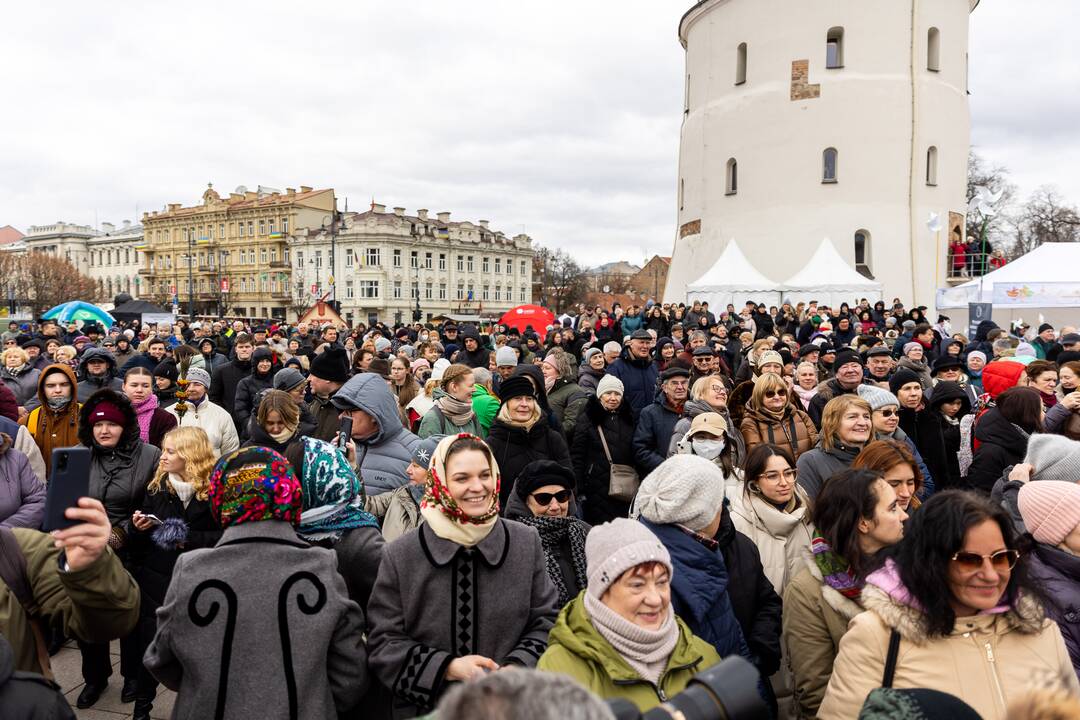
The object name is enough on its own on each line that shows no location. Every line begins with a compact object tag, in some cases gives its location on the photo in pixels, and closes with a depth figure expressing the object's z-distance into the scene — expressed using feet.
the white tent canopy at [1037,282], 59.82
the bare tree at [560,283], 278.05
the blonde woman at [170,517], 12.99
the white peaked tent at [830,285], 76.13
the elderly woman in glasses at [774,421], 18.12
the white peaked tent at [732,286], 76.02
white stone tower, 98.48
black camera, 4.71
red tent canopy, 55.52
